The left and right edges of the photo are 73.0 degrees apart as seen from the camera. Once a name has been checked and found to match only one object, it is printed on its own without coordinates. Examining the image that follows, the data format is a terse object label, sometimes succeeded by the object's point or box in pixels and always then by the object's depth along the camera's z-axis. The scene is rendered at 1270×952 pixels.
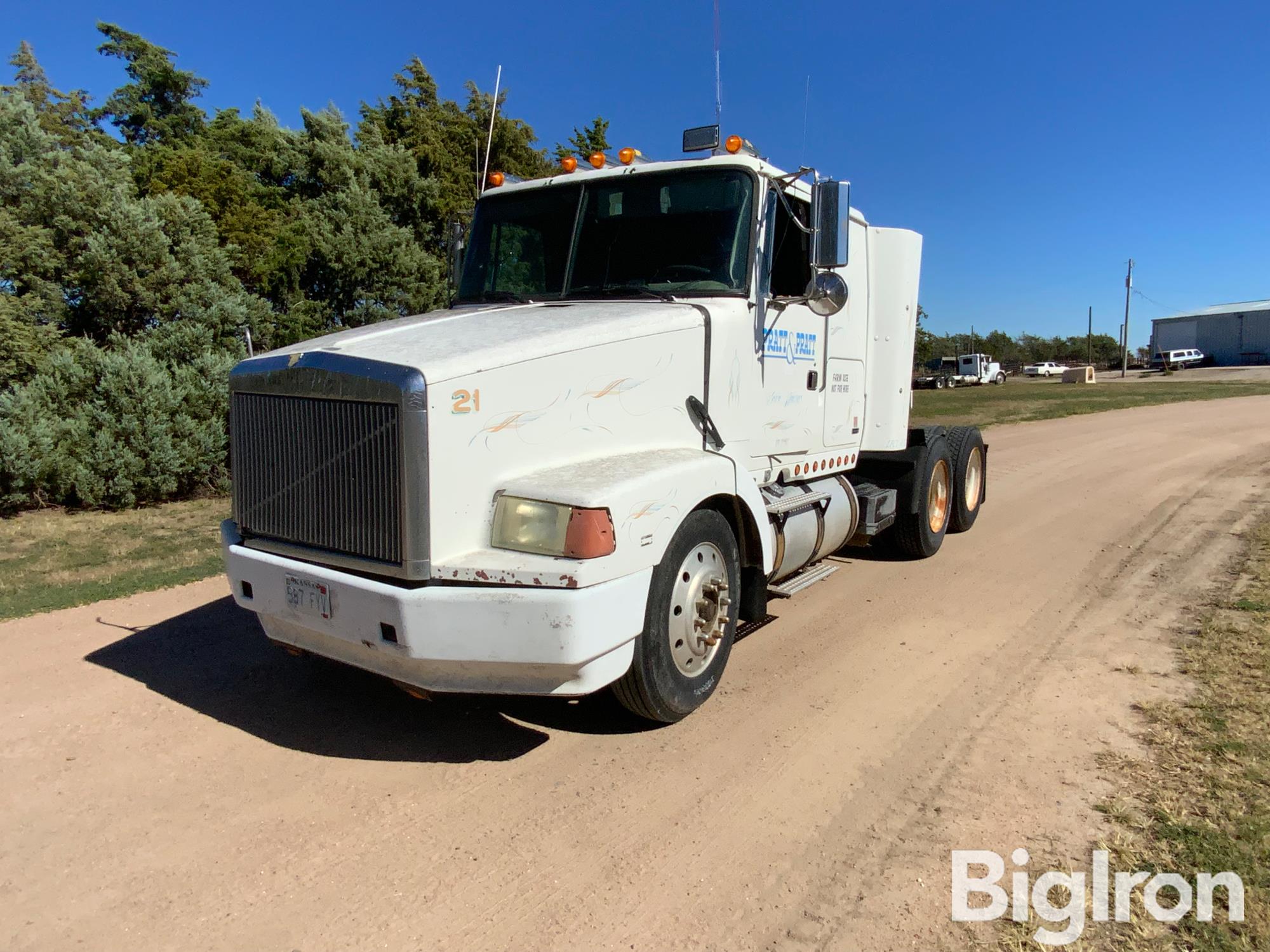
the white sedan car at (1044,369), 68.25
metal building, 76.56
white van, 67.19
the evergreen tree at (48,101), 23.84
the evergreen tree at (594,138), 23.78
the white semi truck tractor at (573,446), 3.51
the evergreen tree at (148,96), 37.03
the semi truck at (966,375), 54.09
